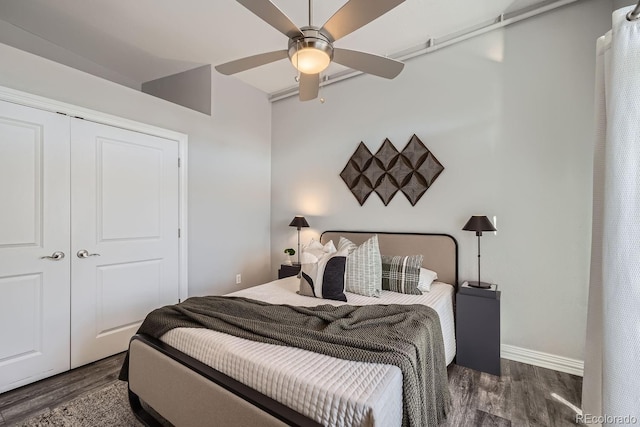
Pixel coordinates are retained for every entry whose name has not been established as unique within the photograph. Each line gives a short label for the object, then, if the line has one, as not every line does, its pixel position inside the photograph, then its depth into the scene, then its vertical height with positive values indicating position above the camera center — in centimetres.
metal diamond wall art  293 +43
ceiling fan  140 +96
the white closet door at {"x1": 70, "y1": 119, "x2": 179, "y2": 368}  239 -24
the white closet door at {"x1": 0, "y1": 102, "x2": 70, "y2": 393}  204 -28
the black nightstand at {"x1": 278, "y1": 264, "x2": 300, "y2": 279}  339 -73
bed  108 -77
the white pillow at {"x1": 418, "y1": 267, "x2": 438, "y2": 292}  246 -61
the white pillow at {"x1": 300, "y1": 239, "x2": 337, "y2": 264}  250 -39
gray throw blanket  131 -67
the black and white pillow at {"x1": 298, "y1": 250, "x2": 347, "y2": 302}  229 -56
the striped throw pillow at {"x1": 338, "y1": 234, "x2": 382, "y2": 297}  240 -52
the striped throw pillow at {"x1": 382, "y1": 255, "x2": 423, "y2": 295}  244 -56
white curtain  113 -8
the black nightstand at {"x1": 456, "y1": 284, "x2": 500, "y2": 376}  221 -94
